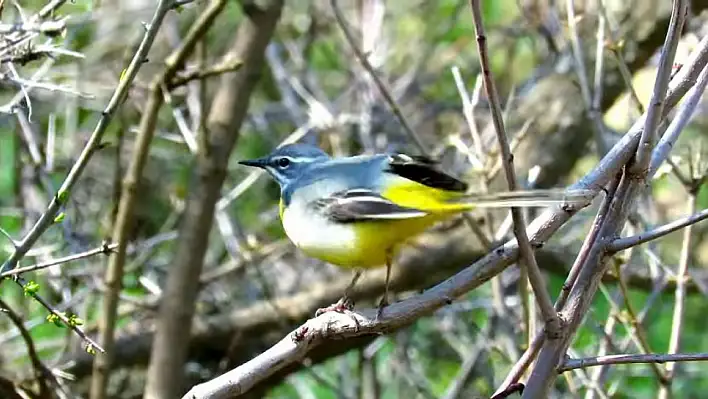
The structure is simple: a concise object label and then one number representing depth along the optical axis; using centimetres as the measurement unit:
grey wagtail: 445
